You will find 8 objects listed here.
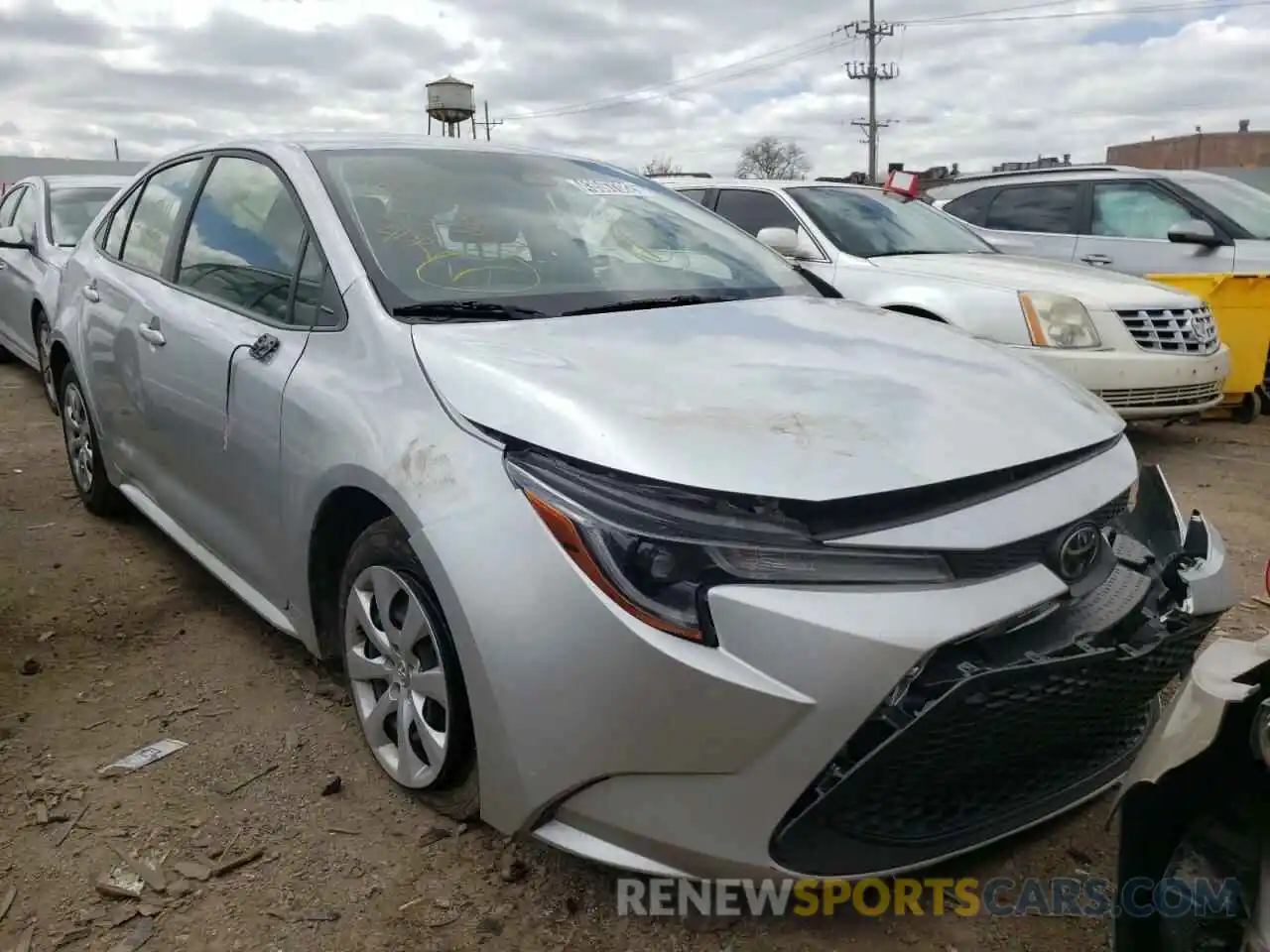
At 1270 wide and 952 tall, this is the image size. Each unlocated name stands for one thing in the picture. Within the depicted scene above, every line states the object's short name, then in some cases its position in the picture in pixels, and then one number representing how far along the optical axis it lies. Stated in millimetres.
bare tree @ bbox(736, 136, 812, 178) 53453
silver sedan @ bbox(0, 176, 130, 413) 6344
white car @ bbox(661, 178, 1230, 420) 5230
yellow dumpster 6402
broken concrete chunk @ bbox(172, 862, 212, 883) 2182
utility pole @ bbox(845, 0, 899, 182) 41438
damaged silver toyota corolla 1718
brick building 55406
